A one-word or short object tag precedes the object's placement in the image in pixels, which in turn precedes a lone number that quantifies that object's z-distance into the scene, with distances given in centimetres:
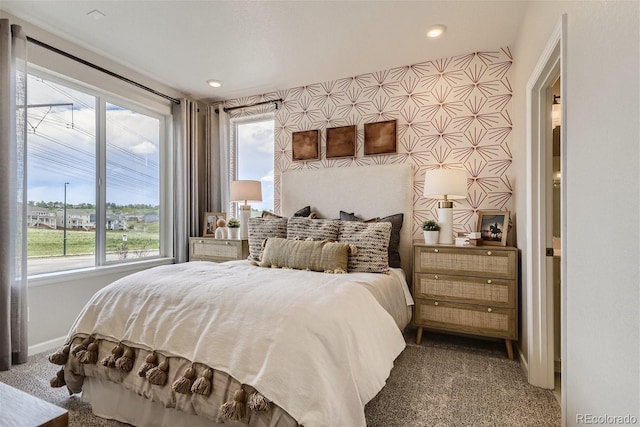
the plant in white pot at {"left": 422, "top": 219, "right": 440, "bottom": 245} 279
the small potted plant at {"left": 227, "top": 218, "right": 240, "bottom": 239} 372
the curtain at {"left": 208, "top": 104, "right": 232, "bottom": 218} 420
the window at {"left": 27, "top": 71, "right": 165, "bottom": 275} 278
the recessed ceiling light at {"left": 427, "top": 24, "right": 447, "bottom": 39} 259
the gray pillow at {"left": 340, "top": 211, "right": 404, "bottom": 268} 297
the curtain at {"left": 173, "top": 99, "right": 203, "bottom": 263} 387
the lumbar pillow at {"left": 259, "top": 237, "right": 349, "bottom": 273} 241
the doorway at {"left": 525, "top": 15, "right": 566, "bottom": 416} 200
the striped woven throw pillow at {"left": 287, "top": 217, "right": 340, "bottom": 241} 279
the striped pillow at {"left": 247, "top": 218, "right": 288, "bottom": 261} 301
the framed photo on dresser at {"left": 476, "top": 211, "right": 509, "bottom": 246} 270
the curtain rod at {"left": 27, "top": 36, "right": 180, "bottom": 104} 259
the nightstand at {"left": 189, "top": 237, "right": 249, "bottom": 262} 355
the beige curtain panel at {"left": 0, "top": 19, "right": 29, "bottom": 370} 228
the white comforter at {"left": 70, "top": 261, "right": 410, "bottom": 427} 126
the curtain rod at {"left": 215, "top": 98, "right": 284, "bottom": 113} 390
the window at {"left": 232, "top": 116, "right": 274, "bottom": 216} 405
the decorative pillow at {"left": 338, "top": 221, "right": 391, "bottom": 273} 250
